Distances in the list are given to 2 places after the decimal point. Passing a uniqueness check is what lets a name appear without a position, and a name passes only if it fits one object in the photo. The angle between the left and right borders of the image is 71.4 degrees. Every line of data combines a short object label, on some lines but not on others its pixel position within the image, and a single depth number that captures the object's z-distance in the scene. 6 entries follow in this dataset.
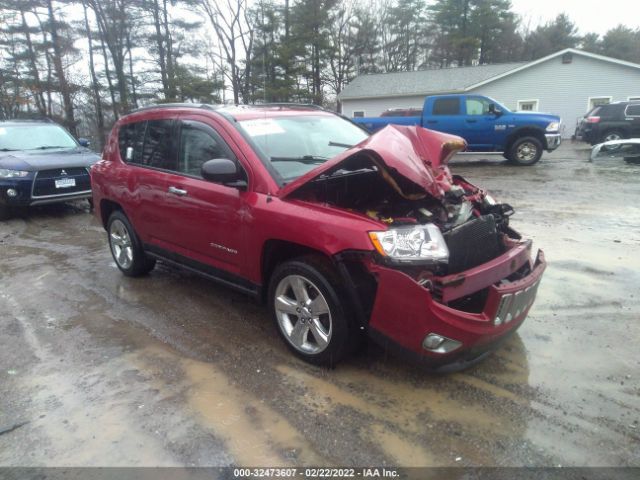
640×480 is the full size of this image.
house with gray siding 23.25
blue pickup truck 13.18
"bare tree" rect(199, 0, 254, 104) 30.28
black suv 15.73
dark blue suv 7.95
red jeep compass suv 2.62
